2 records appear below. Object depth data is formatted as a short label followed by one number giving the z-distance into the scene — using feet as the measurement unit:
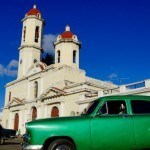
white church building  70.45
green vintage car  13.37
